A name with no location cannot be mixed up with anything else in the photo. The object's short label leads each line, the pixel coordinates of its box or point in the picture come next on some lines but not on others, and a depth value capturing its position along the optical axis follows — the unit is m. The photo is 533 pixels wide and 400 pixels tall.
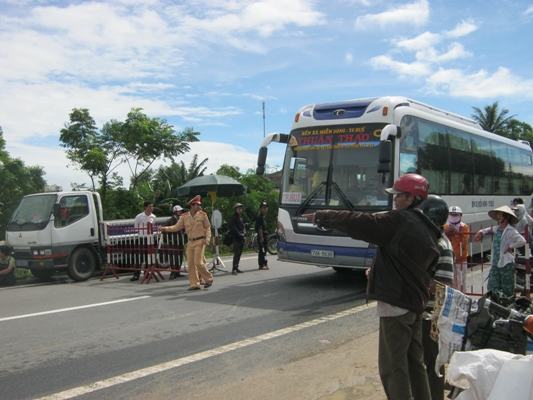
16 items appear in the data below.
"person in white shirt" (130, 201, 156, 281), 12.75
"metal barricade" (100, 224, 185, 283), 12.60
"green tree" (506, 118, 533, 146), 53.88
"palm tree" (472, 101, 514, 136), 53.75
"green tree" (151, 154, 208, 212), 24.34
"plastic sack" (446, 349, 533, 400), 2.41
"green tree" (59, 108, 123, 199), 23.85
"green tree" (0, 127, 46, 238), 21.36
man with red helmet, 3.53
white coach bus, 9.94
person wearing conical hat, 7.78
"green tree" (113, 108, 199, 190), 24.03
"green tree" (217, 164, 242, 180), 26.28
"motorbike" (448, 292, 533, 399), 2.92
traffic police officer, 10.85
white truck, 12.42
